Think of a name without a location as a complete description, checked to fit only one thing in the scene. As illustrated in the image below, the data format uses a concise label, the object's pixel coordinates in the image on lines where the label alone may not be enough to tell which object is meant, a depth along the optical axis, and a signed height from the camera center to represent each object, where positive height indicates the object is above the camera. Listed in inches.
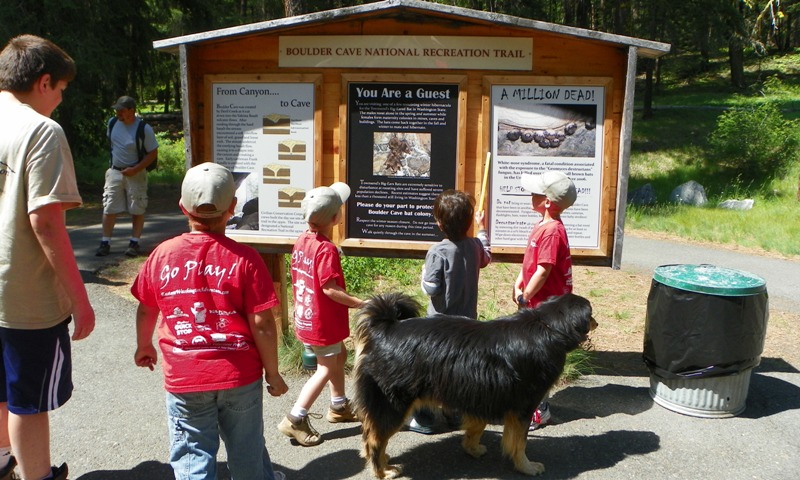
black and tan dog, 143.6 -44.8
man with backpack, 330.6 -8.3
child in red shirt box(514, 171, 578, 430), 169.2 -23.1
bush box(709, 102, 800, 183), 723.4 +15.1
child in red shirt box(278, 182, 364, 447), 154.9 -34.3
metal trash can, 172.7 -45.1
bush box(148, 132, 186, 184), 700.0 -21.2
